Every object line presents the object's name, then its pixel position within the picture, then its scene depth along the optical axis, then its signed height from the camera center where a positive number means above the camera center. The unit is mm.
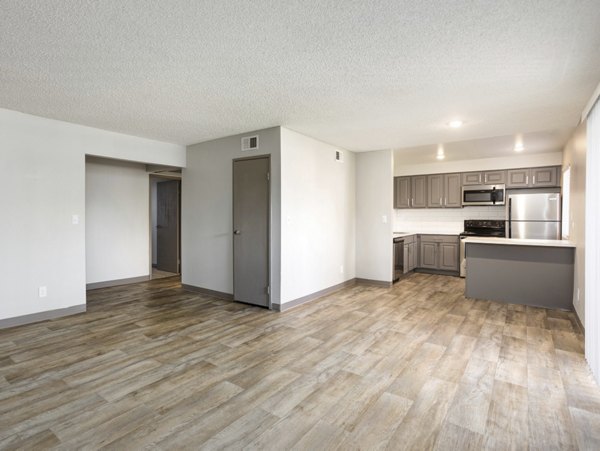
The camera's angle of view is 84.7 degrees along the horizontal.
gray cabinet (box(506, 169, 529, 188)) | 6402 +797
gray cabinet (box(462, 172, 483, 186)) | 6854 +854
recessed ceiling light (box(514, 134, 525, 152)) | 4961 +1243
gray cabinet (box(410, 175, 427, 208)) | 7547 +637
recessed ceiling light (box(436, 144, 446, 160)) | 5715 +1248
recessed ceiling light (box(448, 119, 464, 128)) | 4055 +1201
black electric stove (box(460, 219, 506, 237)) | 6668 -190
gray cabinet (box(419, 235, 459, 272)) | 7000 -735
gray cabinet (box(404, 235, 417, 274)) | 6798 -746
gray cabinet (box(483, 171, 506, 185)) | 6621 +840
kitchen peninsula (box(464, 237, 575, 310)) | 4512 -767
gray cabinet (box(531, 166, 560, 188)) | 6148 +794
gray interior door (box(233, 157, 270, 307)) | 4555 -168
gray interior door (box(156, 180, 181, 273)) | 7246 -154
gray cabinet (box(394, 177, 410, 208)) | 7771 +632
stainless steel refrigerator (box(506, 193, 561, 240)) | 5941 +49
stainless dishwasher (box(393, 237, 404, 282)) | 6249 -767
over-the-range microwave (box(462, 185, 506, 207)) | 6605 +492
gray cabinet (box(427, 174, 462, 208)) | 7137 +619
